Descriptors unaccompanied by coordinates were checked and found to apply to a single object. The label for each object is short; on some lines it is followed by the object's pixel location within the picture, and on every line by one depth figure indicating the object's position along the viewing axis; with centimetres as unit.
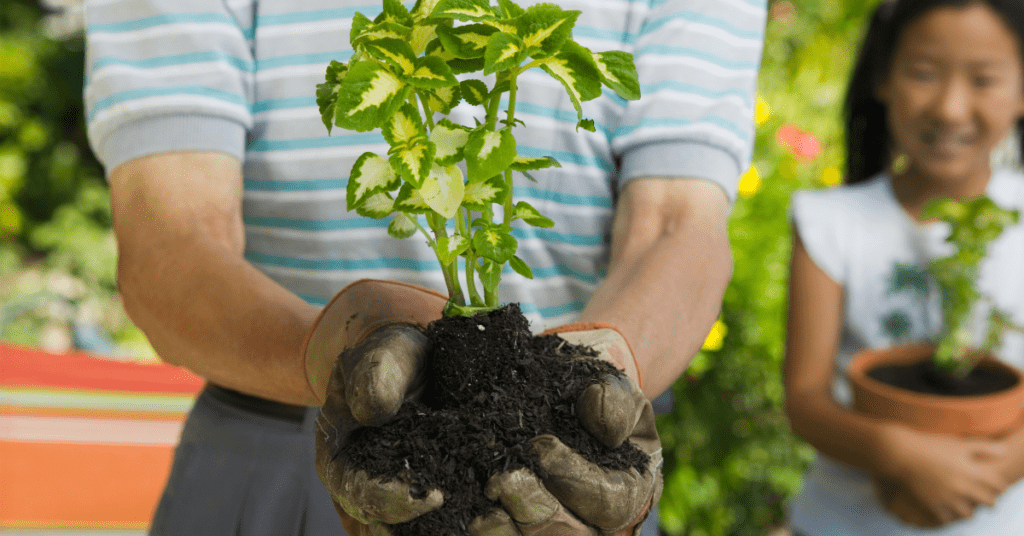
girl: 217
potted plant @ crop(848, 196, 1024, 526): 207
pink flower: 353
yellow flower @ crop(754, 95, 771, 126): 338
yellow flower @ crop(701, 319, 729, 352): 297
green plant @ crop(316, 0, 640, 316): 92
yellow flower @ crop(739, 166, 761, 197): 313
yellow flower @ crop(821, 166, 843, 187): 381
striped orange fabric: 291
